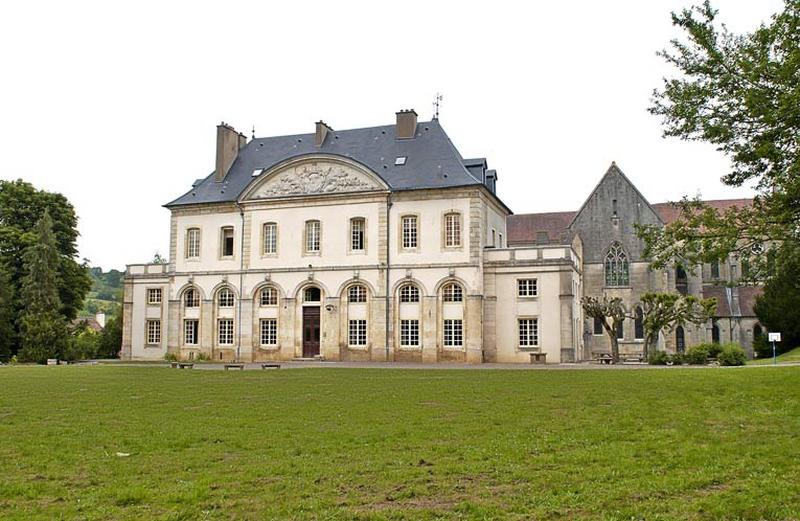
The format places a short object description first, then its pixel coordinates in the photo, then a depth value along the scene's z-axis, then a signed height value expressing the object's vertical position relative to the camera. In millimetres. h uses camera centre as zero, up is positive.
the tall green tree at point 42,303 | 42062 +2441
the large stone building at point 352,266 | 41344 +4277
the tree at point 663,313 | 38375 +1421
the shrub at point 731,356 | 34188 -624
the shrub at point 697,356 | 35562 -635
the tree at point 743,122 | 15156 +4320
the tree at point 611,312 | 38156 +1507
